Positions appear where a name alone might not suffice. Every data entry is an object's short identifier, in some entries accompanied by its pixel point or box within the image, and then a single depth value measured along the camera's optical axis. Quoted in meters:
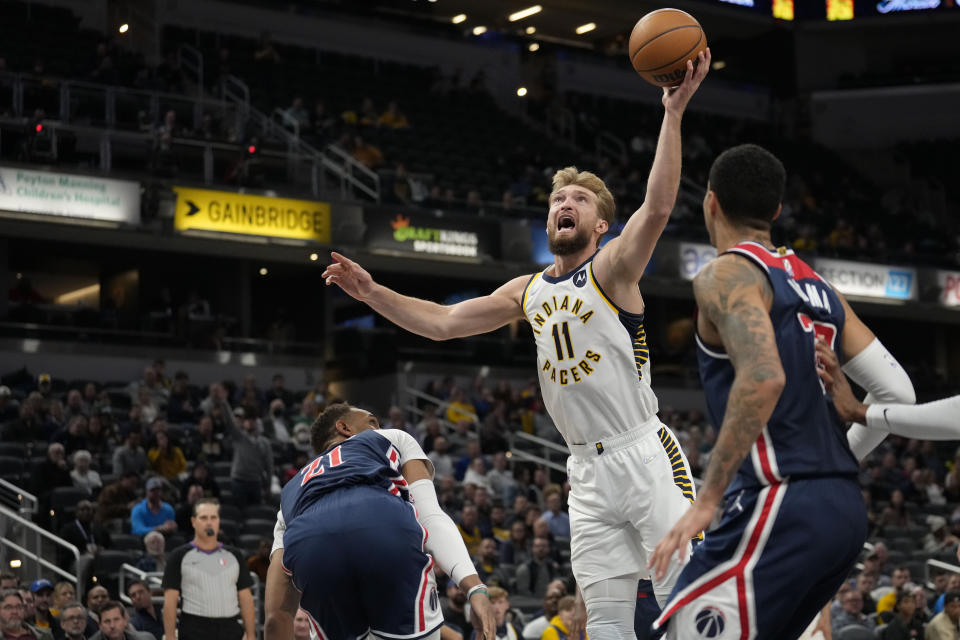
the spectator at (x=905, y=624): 13.80
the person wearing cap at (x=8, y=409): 17.78
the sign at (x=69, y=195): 21.72
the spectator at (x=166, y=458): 16.41
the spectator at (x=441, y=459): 18.38
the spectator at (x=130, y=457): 15.86
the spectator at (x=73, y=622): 10.38
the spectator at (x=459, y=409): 22.69
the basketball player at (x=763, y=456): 4.09
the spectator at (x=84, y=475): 15.40
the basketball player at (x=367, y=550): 5.45
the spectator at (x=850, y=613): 14.31
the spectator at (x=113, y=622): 10.20
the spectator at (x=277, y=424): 19.32
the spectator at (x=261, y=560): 12.44
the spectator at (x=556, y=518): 16.83
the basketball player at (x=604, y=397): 5.84
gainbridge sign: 23.58
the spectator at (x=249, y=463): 16.16
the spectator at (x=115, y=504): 14.19
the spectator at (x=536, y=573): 15.06
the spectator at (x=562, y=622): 11.91
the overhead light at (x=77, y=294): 27.77
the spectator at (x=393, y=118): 29.77
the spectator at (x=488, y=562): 14.69
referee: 10.20
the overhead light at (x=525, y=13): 36.25
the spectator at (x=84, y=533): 13.58
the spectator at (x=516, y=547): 15.65
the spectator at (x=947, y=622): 13.29
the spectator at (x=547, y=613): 12.60
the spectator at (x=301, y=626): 10.13
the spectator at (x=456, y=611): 12.30
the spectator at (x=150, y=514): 14.08
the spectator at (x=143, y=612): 11.21
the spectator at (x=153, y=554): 12.97
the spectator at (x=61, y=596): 11.48
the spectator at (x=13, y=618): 10.23
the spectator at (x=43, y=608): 11.08
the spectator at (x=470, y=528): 15.75
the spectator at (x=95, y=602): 11.00
